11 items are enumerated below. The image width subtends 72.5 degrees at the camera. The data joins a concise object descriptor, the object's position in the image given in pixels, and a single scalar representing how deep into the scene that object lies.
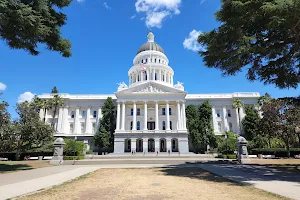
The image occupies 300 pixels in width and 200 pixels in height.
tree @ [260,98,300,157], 33.34
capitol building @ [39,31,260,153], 48.34
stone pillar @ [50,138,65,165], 24.13
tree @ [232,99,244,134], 55.15
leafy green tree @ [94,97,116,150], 50.59
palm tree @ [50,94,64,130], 54.72
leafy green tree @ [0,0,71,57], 12.27
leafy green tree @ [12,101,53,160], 31.75
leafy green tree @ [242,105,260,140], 51.39
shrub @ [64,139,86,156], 34.97
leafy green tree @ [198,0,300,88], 12.05
